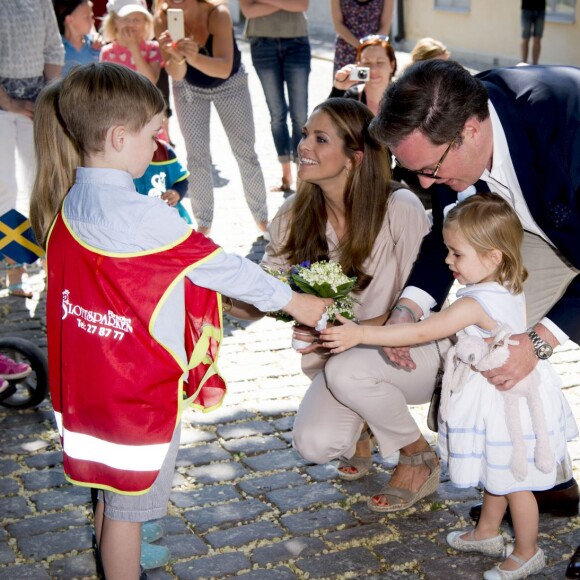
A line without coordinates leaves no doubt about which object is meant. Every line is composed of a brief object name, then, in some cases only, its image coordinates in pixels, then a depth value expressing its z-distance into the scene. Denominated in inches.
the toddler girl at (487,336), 152.9
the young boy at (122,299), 133.5
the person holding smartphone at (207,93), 324.5
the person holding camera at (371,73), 306.7
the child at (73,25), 343.6
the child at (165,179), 248.5
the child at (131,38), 360.8
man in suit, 147.5
